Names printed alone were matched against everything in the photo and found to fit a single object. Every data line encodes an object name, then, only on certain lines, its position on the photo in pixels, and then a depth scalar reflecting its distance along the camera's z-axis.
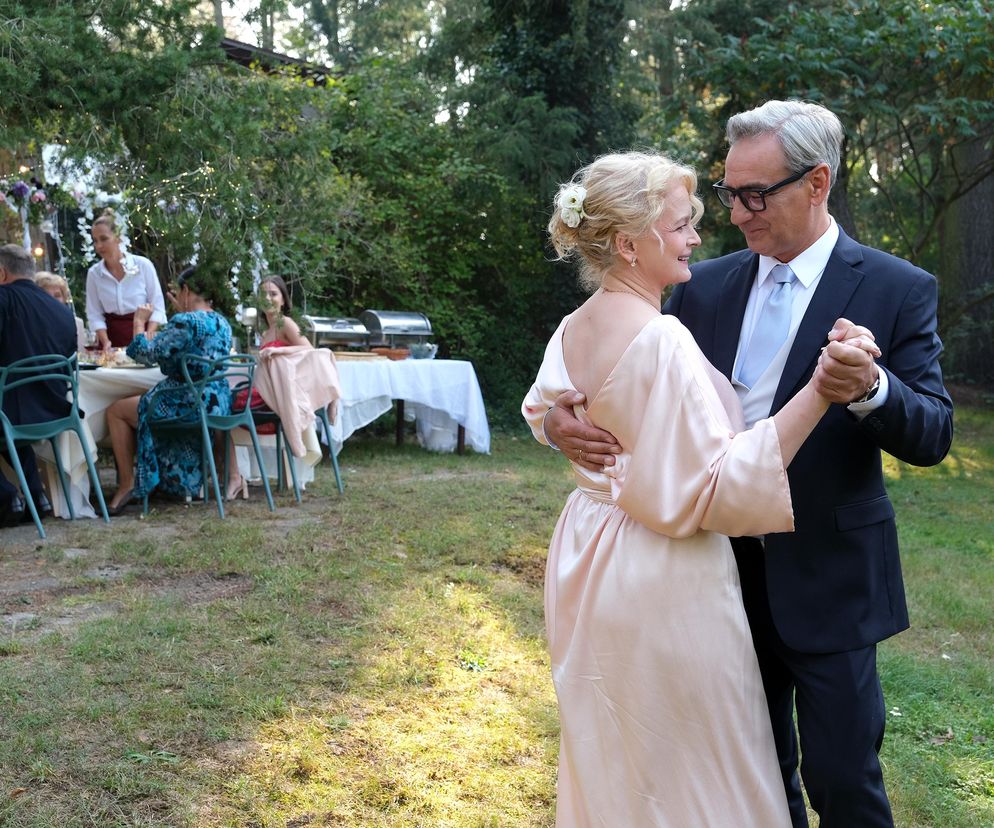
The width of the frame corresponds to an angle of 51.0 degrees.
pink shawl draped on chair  7.70
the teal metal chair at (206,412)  6.99
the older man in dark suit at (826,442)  2.05
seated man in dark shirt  6.66
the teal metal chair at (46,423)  6.38
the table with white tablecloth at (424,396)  9.77
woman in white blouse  8.22
